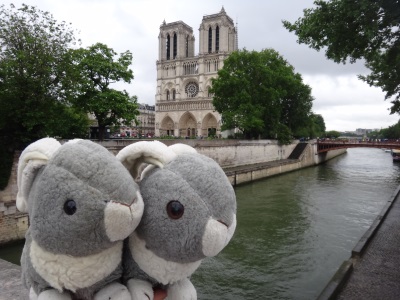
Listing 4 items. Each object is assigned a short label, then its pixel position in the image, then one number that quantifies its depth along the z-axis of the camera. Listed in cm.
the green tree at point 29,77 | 1258
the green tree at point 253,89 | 3044
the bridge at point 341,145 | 3924
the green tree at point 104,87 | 1960
